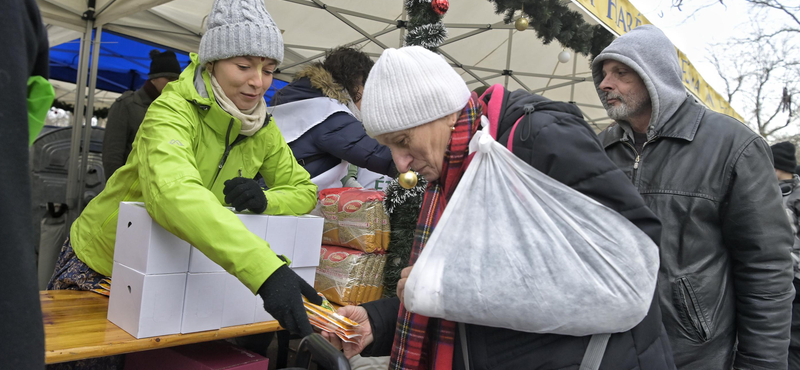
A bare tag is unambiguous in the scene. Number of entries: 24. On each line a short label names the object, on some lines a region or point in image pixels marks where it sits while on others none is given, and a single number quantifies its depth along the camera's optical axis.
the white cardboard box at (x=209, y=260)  1.85
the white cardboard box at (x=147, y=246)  1.75
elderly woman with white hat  1.17
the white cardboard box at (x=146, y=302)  1.75
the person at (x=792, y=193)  3.62
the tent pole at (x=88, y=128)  4.31
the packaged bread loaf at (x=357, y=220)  2.73
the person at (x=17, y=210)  0.53
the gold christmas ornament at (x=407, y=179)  1.38
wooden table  1.58
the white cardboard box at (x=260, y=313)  2.11
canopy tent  5.32
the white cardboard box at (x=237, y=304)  1.99
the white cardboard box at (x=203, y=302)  1.87
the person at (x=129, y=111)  4.21
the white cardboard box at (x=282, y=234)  2.10
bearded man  1.78
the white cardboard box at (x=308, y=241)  2.22
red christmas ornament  2.99
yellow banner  3.66
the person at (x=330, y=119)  2.94
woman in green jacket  1.67
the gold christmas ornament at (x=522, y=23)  4.23
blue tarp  7.16
